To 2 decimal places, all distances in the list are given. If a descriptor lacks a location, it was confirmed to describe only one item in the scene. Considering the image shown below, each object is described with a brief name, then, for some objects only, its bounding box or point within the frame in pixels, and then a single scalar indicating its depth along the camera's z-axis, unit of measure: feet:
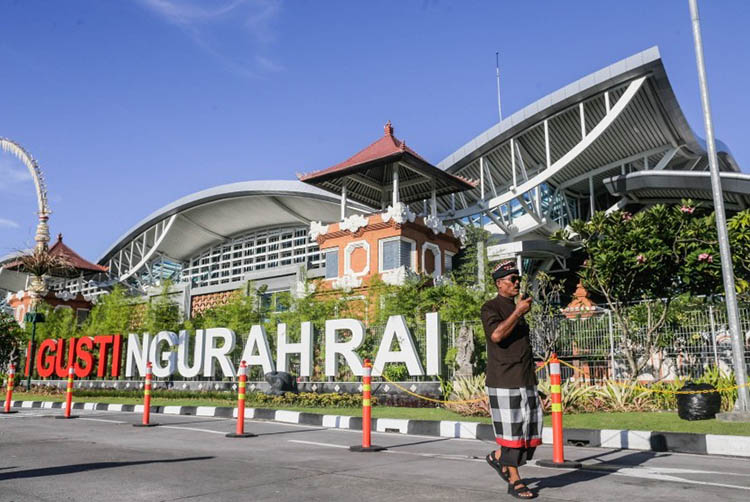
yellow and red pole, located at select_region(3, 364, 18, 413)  44.21
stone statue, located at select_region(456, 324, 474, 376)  49.01
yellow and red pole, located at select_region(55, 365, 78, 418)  42.34
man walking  15.01
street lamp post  30.30
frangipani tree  42.37
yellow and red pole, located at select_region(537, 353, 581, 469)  19.21
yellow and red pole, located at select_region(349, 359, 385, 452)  23.99
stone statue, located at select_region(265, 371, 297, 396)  55.74
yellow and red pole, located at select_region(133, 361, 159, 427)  35.12
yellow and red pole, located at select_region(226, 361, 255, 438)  29.40
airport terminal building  94.02
